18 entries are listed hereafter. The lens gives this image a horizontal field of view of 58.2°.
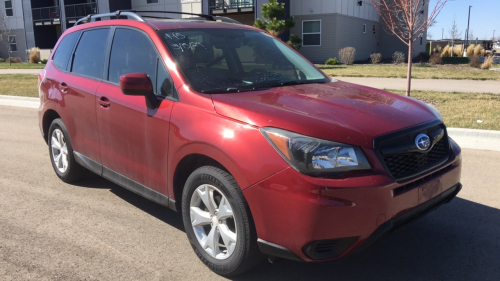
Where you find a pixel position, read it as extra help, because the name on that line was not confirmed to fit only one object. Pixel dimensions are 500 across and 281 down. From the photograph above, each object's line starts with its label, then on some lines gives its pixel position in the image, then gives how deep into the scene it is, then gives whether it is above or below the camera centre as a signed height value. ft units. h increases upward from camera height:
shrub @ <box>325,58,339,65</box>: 89.92 -2.05
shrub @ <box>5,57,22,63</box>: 125.39 -1.77
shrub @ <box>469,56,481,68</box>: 80.02 -2.36
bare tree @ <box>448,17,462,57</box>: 155.03 +6.03
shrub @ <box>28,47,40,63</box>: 119.55 -0.80
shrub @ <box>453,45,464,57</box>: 120.53 -0.87
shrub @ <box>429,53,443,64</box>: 91.30 -1.86
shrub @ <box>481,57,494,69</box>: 75.53 -2.41
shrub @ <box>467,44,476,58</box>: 112.68 -0.35
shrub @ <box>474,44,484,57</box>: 109.52 -0.12
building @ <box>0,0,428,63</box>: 98.02 +8.03
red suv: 8.96 -2.04
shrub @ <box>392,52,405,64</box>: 94.89 -1.65
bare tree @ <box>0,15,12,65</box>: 125.71 +6.40
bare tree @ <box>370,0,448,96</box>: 30.22 +2.40
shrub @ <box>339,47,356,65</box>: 93.30 -0.91
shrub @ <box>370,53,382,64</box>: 96.86 -1.64
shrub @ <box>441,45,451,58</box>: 110.65 -0.54
